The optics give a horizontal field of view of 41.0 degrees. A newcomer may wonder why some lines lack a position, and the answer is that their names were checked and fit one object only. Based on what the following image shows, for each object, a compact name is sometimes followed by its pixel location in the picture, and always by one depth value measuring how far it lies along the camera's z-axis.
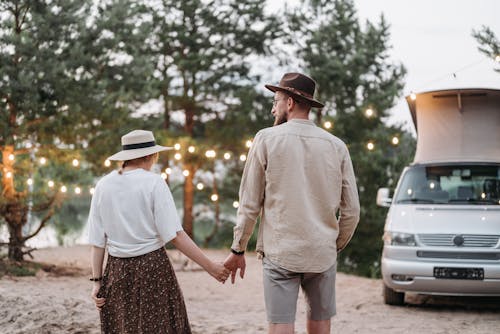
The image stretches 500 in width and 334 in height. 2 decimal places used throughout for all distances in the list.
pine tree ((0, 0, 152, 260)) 12.48
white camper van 8.23
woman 3.80
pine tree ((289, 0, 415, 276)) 20.22
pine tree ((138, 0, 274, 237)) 20.28
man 3.74
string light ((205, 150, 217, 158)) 17.77
